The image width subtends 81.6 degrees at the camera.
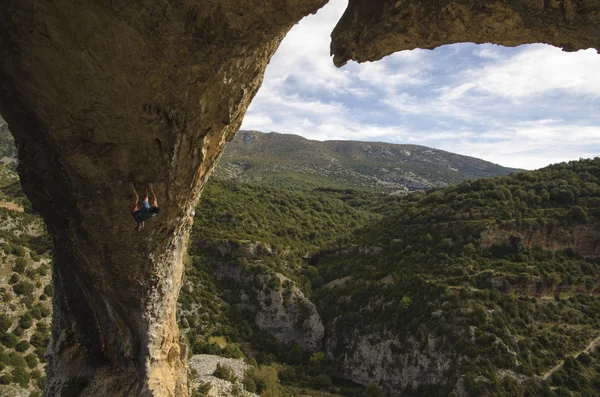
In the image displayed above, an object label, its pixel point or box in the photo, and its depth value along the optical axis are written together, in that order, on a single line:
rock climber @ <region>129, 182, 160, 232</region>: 8.15
